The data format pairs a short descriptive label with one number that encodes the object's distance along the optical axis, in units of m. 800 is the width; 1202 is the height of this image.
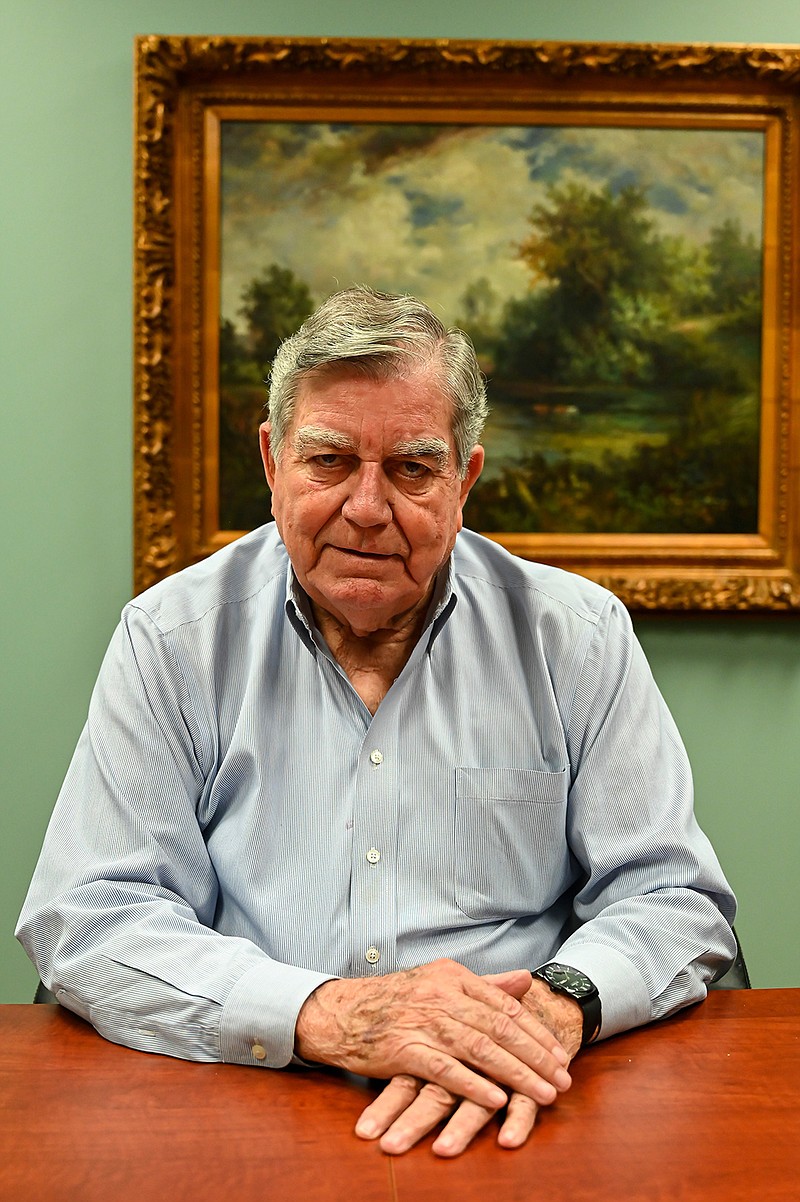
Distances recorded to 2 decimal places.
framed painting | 2.41
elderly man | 1.31
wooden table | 0.85
